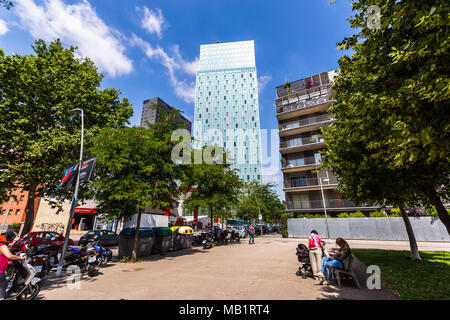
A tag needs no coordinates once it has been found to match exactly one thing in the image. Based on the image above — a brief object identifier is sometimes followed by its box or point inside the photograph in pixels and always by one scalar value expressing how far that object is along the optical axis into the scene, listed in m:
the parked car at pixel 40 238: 13.22
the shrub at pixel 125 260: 11.29
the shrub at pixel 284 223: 28.66
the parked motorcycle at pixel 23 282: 5.21
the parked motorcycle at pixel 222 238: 21.09
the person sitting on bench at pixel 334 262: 6.68
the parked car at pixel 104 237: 17.80
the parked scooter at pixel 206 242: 17.11
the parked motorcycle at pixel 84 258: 8.09
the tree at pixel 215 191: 19.64
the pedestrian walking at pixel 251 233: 21.40
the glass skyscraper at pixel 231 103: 80.69
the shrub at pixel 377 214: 23.38
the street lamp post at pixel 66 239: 8.49
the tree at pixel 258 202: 43.01
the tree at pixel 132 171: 10.65
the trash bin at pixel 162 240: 14.36
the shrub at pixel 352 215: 24.76
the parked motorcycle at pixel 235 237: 23.47
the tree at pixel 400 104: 3.37
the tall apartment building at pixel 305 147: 30.14
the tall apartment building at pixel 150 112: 149.59
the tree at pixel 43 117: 13.71
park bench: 6.26
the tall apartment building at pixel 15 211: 35.59
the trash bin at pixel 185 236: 16.88
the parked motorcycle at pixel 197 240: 19.97
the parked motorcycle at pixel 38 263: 6.78
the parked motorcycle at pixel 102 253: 9.40
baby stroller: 7.73
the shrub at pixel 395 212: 23.11
